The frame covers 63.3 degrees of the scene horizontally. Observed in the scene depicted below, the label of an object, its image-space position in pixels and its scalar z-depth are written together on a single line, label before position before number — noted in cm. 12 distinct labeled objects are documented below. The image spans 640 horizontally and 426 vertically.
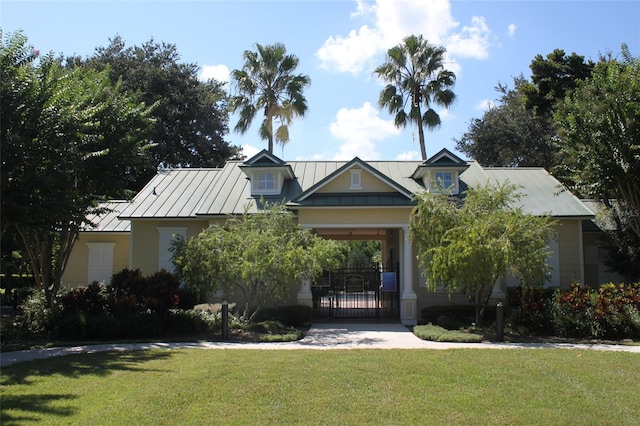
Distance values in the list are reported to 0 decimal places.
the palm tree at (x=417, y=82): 2870
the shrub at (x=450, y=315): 1582
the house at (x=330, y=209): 1802
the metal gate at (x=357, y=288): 1864
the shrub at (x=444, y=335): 1334
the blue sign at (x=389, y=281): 1877
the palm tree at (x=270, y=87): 2836
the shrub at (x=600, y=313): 1373
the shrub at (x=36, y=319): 1372
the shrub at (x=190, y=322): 1438
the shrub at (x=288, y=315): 1631
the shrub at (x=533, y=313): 1446
